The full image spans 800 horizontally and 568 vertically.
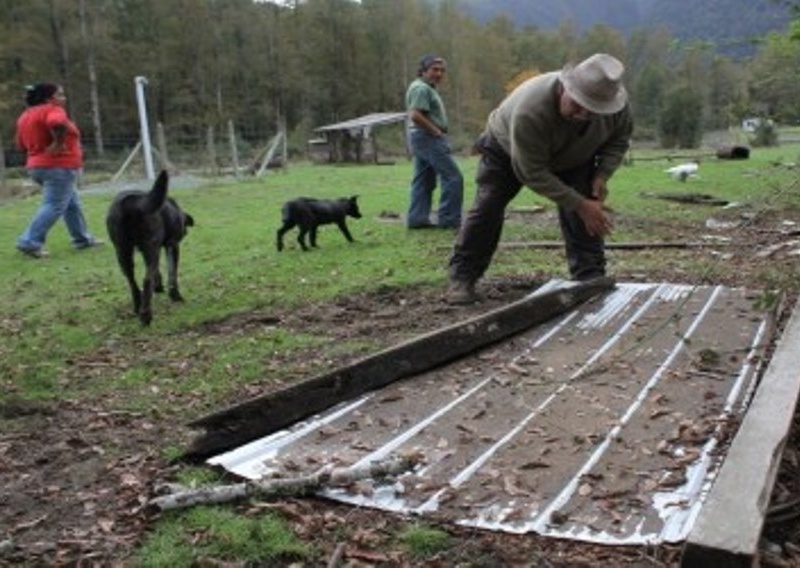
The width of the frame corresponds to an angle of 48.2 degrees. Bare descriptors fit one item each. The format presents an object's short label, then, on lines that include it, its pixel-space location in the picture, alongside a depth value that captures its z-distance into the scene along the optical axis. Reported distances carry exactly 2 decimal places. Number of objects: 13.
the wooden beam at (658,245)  8.84
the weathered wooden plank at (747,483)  2.36
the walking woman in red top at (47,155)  10.52
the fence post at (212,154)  26.67
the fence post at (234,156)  25.44
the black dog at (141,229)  6.55
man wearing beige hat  5.35
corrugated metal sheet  3.17
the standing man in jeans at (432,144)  10.20
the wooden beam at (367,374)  3.87
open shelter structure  37.75
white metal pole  21.27
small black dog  10.06
